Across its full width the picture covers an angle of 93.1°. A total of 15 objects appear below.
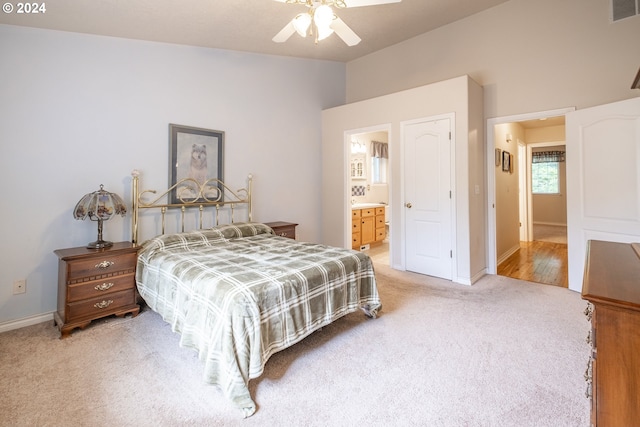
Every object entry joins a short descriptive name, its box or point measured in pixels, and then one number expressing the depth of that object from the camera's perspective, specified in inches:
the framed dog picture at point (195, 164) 134.5
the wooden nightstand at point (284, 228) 158.1
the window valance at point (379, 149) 269.6
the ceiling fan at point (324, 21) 82.7
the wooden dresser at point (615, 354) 36.2
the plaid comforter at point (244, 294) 67.2
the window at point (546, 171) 339.6
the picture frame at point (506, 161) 189.3
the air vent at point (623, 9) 118.8
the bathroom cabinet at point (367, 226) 214.5
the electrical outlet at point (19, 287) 102.2
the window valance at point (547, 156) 335.6
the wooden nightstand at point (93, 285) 95.8
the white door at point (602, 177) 113.2
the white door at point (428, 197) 149.5
